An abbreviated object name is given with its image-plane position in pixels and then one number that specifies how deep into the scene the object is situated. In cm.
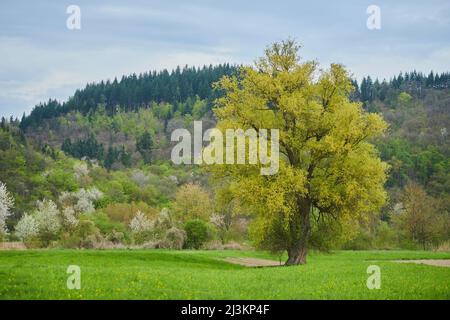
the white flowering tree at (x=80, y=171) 13056
